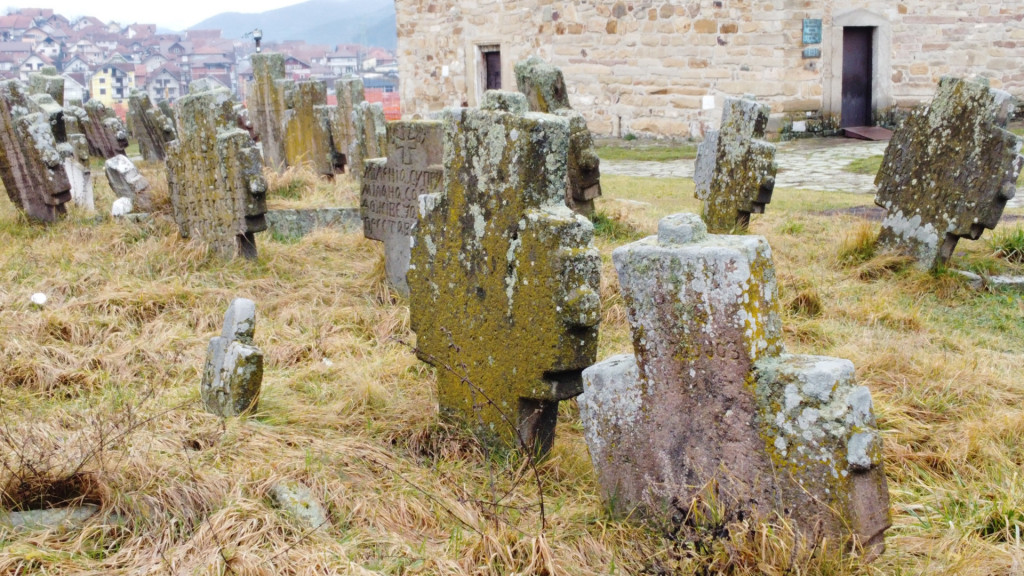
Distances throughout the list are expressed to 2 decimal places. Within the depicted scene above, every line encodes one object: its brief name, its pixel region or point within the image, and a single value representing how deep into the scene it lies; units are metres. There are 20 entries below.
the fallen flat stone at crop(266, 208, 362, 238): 9.04
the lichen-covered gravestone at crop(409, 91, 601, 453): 3.77
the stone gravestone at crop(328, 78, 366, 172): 12.07
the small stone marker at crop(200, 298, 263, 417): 4.46
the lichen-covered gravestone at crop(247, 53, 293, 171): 13.08
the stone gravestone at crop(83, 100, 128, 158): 15.29
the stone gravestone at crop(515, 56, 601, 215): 8.07
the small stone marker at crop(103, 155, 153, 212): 9.07
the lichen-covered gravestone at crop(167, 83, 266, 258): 7.41
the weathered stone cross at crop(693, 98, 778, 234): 7.71
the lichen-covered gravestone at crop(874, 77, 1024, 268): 6.78
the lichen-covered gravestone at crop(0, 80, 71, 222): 8.96
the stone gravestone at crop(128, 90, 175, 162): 14.47
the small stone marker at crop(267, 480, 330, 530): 3.32
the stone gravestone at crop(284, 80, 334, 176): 12.34
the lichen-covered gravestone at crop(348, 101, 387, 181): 10.55
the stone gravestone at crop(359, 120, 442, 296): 6.96
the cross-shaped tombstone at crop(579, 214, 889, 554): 2.80
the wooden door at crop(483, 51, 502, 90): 20.58
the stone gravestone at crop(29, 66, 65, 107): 15.84
